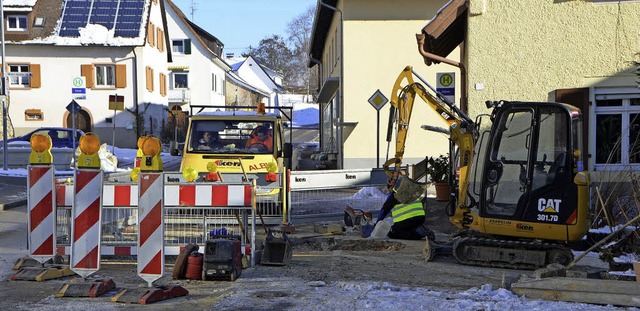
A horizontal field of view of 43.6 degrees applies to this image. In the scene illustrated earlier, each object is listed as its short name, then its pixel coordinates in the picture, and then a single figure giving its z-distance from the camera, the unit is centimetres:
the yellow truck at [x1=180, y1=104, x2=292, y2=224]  1462
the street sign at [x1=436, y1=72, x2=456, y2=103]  1767
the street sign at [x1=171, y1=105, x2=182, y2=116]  3028
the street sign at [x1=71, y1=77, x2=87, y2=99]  2578
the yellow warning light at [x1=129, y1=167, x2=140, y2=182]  1286
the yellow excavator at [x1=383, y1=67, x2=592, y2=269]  1005
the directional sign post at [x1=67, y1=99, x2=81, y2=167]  2425
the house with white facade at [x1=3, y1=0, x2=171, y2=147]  4766
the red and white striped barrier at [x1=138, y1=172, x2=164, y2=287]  786
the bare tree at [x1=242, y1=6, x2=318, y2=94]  12812
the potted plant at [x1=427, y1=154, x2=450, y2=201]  1735
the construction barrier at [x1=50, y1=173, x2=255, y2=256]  934
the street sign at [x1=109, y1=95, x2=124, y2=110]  2841
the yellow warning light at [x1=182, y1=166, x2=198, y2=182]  1119
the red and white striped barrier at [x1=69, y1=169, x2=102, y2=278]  812
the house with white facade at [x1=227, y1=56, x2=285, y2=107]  10169
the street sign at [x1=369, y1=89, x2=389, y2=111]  2203
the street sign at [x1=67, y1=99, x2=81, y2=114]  2426
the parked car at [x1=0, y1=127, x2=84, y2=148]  3646
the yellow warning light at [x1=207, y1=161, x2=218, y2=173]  1303
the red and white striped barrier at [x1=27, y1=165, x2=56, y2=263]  894
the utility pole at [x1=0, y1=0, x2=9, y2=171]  2700
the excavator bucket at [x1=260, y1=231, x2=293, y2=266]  978
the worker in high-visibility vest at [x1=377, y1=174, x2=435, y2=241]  1253
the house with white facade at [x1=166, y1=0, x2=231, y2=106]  6462
